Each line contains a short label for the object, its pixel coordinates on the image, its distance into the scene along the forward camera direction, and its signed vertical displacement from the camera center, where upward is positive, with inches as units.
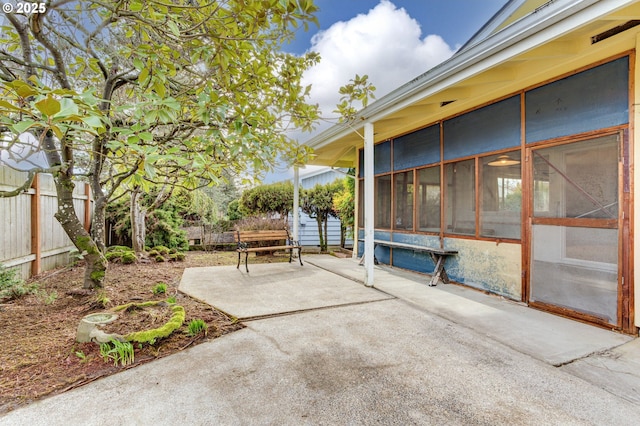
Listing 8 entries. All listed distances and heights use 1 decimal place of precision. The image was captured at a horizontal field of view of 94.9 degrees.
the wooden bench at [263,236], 249.2 -20.7
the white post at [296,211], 315.6 +2.8
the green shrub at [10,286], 138.7 -34.4
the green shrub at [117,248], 271.8 -32.2
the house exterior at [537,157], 116.0 +29.2
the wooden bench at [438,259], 191.5 -31.2
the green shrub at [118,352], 92.0 -44.0
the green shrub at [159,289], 160.7 -41.3
